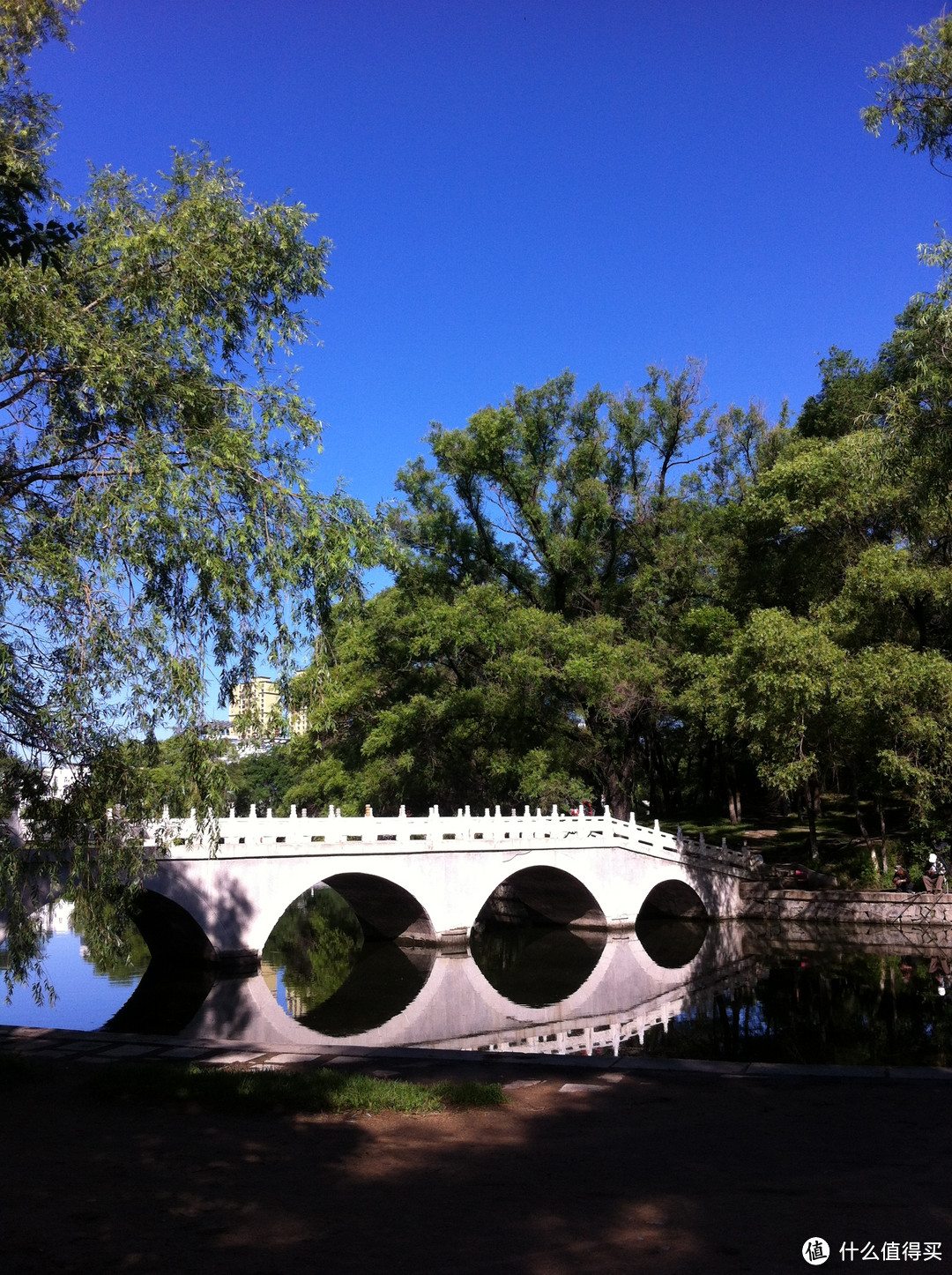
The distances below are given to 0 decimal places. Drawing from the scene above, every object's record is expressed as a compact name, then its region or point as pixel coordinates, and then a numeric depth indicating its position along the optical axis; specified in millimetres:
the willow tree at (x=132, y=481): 8297
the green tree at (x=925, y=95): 12375
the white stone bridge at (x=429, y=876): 20297
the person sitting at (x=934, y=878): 23375
